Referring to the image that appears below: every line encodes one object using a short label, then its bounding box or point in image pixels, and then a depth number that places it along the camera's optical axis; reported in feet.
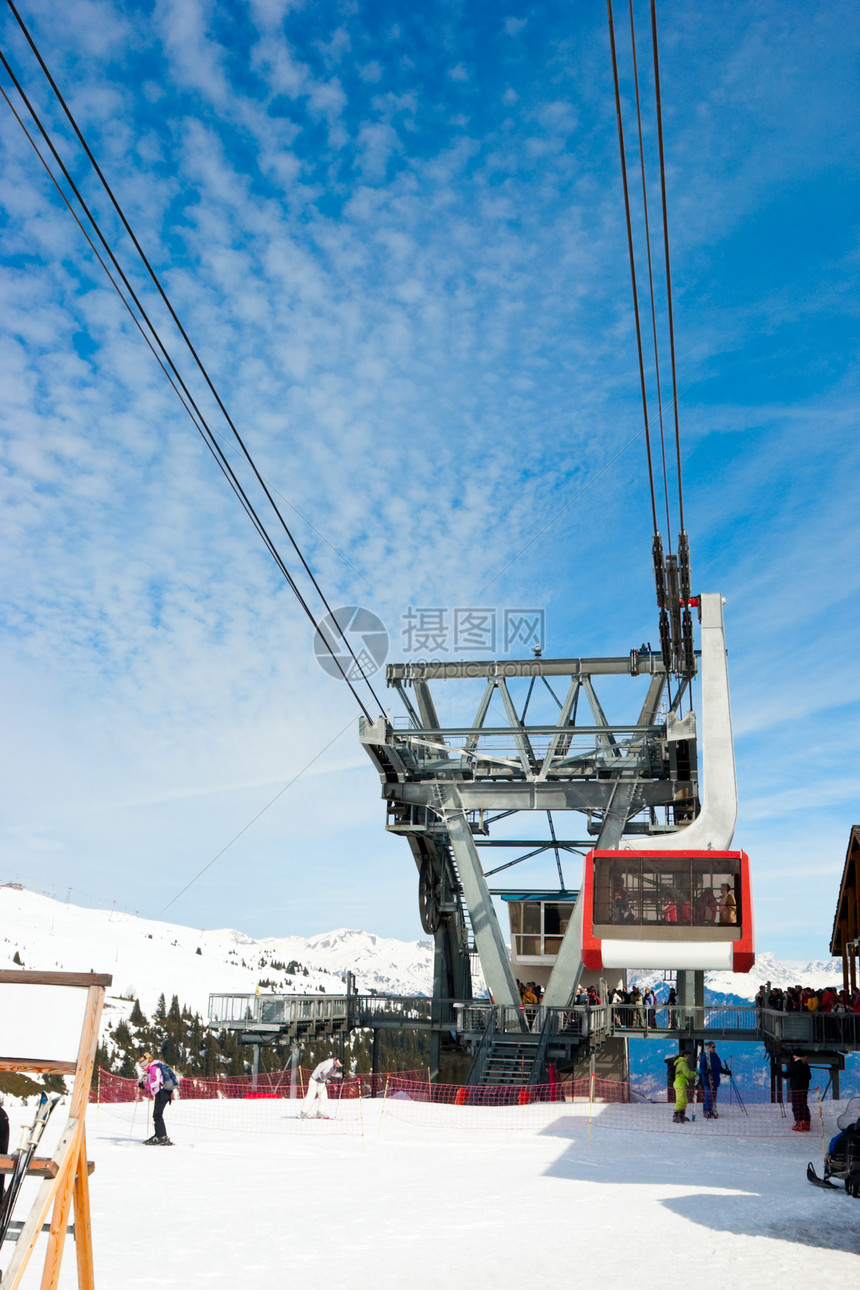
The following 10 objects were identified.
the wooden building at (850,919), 102.89
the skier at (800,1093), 65.67
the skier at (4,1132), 22.79
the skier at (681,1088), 71.31
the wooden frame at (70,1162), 19.84
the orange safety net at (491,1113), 67.36
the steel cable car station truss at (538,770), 101.19
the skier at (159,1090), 54.65
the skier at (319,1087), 70.90
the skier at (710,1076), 77.94
